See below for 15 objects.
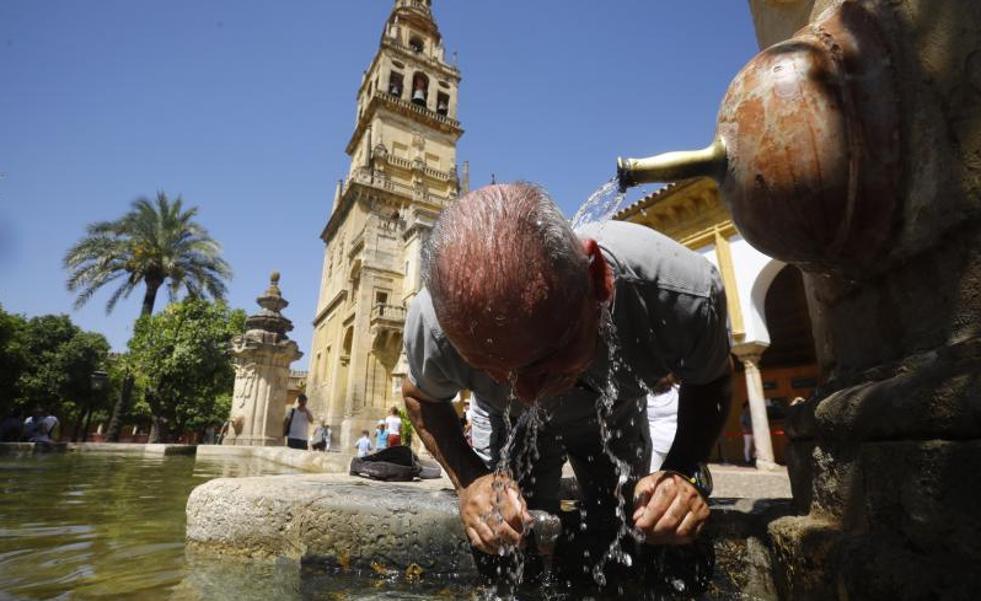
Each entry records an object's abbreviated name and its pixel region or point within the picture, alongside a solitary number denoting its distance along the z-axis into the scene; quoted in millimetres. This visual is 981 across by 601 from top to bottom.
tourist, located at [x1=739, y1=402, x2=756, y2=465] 10062
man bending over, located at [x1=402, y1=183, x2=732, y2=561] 1213
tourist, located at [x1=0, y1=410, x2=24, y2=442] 14391
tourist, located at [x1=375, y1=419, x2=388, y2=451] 10867
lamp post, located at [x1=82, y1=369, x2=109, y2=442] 15594
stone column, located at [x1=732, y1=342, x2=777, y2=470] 8508
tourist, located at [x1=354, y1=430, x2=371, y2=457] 11094
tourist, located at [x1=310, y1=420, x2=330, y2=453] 16945
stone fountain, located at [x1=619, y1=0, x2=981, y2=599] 895
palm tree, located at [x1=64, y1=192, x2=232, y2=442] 20156
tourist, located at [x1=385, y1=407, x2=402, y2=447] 10078
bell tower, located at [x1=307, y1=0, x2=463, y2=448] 24203
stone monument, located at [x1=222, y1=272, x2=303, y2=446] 12031
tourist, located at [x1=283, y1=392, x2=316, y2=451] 10375
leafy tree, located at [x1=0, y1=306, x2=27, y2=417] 22016
